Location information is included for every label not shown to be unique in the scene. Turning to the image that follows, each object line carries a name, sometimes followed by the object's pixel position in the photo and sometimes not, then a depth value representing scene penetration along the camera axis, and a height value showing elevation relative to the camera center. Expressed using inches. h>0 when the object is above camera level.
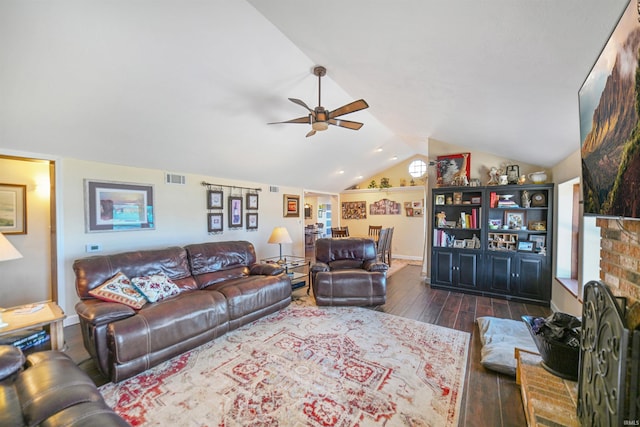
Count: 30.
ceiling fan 105.2 +40.9
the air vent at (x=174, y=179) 166.9 +20.6
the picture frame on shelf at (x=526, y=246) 159.5 -23.0
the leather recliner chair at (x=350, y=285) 148.9 -43.7
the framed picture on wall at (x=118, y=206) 135.4 +2.1
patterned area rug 70.5 -55.9
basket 64.3 -38.5
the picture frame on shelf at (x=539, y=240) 156.8 -18.9
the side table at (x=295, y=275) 173.0 -44.8
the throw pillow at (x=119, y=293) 97.7 -32.0
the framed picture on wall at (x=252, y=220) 223.0 -9.6
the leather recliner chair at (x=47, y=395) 44.9 -36.0
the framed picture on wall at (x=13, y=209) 137.6 +0.6
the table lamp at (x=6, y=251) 79.4 -12.9
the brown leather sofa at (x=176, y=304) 85.1 -38.1
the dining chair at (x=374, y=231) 290.3 -25.9
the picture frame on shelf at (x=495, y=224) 170.6 -9.9
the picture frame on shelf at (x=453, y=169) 185.8 +29.4
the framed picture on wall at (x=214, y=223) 192.2 -10.0
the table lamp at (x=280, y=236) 170.6 -17.7
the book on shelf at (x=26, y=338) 78.9 -40.0
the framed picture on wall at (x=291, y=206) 261.4 +3.6
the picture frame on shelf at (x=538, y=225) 157.3 -10.2
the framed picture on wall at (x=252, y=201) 222.6 +7.5
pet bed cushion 89.8 -53.1
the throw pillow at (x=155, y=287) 106.1 -32.8
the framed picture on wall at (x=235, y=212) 207.6 -1.9
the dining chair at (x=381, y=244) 236.4 -31.9
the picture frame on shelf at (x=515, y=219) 167.5 -6.6
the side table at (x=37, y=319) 77.9 -34.2
